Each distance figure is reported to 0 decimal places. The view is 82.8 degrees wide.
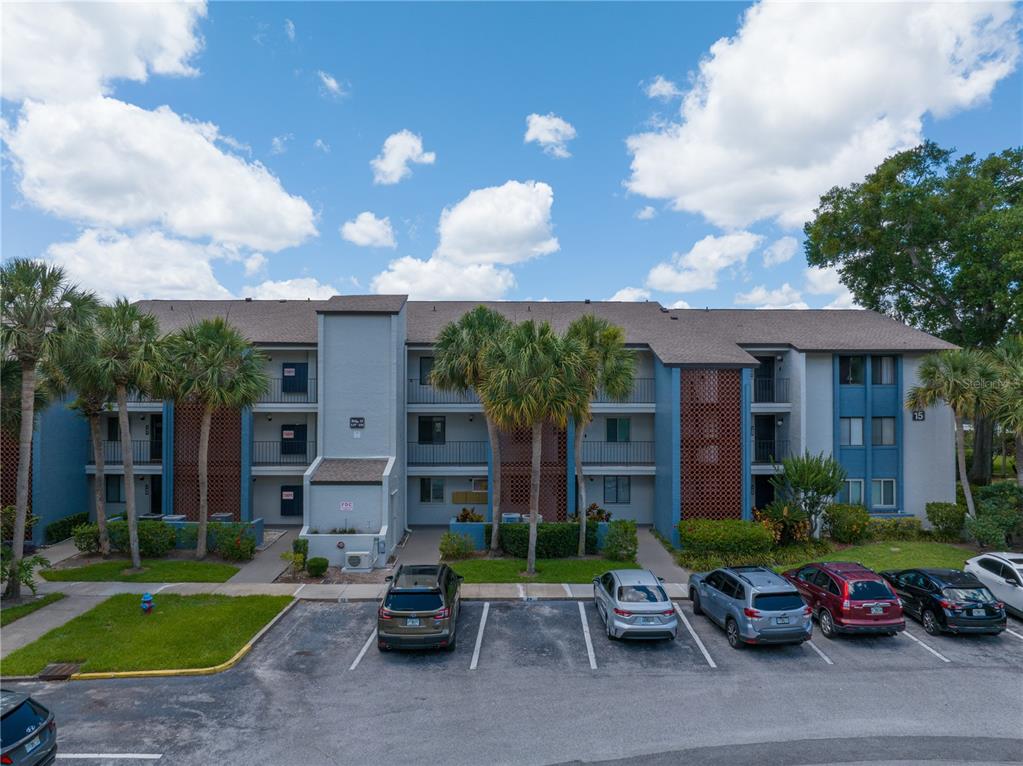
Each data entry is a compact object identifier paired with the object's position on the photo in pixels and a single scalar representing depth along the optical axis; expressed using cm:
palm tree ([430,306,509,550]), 2077
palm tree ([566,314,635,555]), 2005
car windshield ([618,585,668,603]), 1391
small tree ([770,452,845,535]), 2253
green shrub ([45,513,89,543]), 2311
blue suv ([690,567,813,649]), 1317
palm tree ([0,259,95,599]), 1524
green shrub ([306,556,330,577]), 1898
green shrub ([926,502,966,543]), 2381
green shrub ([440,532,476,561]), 2073
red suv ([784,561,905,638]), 1382
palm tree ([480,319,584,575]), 1823
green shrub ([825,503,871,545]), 2302
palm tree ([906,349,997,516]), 2256
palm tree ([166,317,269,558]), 1964
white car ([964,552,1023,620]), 1588
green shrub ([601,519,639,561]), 2055
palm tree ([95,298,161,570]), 1830
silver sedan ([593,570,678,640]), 1359
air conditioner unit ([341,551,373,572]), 1975
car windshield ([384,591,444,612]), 1304
